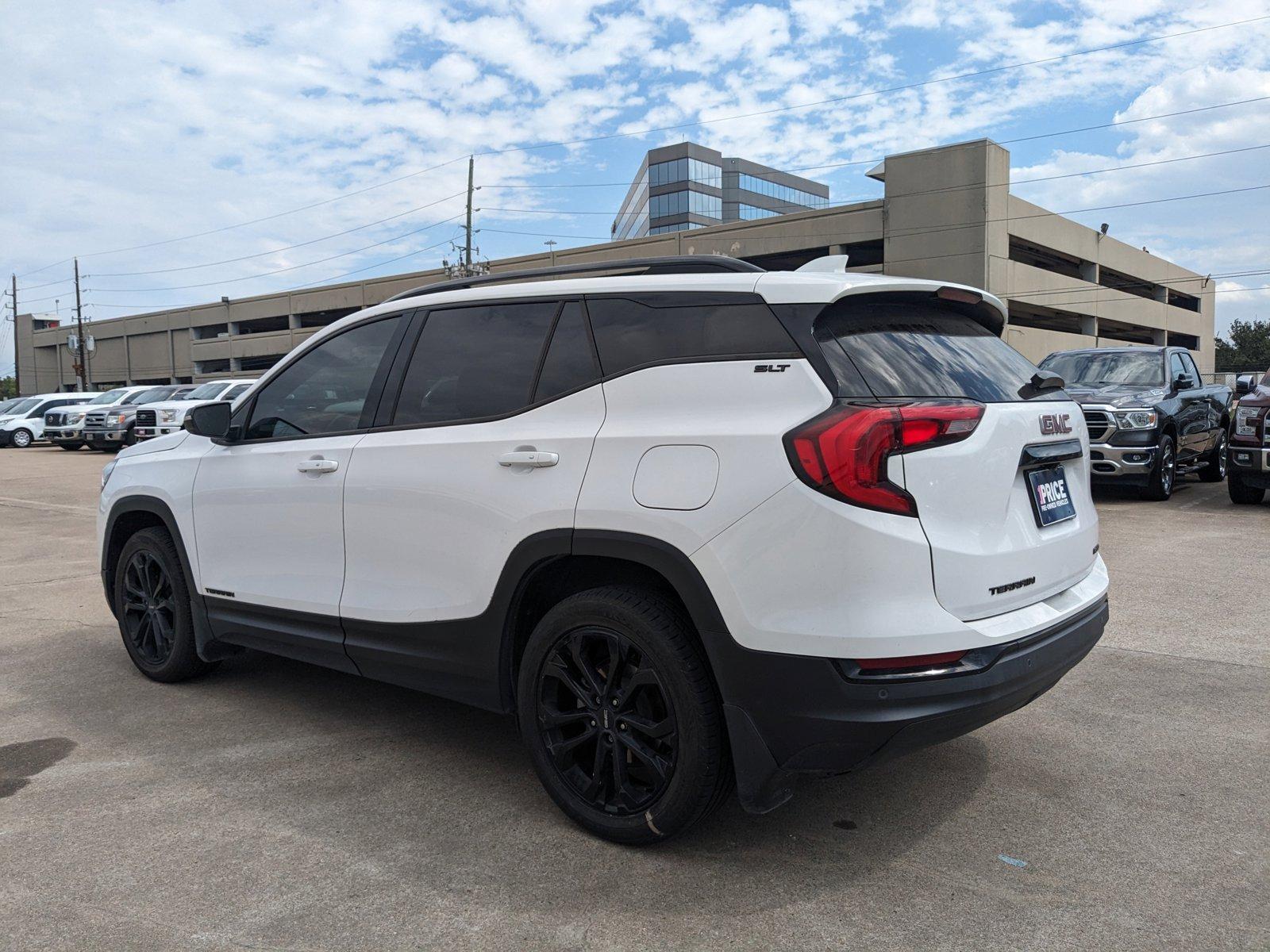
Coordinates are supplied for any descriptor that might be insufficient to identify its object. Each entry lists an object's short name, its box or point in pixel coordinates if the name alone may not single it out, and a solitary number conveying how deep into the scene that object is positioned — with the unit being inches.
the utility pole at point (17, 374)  4055.1
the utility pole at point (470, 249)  1908.0
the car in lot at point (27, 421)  1211.2
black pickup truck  435.8
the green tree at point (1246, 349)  3917.3
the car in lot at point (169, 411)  918.4
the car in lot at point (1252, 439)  409.7
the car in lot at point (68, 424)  1069.8
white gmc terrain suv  104.8
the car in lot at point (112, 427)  1006.4
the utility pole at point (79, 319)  2526.3
